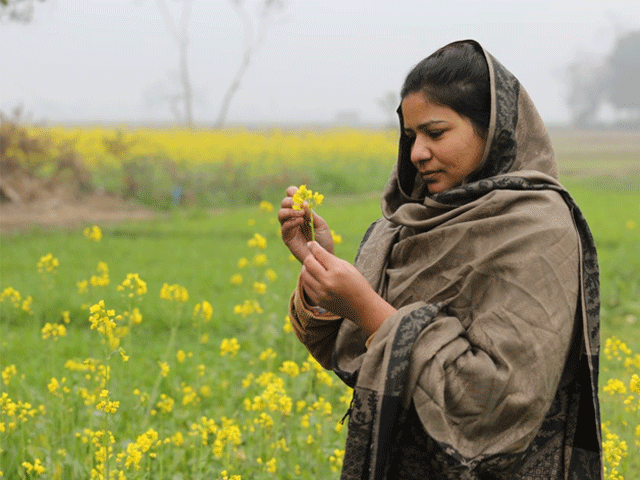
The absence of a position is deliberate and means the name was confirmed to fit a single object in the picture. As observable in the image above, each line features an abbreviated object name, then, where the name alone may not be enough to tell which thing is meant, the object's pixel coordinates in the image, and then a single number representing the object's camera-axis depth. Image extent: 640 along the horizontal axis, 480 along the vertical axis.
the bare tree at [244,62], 61.14
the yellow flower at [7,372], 6.72
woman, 3.20
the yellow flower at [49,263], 7.38
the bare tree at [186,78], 65.75
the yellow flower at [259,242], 7.88
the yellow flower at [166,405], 6.70
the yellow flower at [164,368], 6.66
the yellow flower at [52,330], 6.76
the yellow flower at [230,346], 6.85
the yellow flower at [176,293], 6.86
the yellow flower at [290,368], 6.15
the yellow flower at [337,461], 6.01
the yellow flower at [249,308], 8.31
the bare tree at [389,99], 83.10
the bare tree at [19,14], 24.81
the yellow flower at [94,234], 8.20
